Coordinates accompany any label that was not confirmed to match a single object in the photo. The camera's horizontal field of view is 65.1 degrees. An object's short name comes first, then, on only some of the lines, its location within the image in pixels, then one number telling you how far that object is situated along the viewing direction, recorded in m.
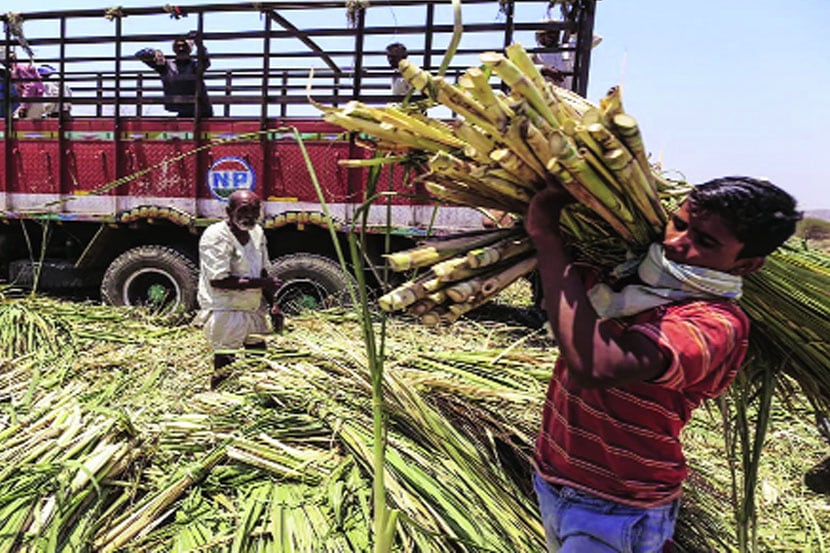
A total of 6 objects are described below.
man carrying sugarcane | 1.26
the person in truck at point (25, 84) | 6.83
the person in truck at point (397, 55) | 5.90
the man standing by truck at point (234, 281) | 3.79
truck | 5.89
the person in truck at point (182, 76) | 6.20
